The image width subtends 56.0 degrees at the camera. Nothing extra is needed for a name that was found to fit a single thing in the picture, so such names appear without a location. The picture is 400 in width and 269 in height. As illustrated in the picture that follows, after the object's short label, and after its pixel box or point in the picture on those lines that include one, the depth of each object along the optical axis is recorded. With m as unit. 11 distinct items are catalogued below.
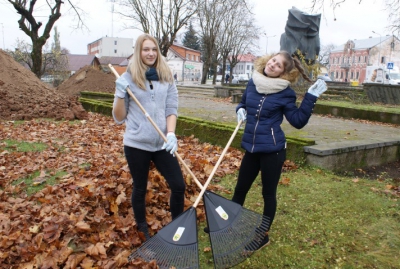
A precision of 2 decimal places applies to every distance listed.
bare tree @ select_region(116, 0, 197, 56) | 31.27
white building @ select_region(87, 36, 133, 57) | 97.38
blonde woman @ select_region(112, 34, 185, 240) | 3.00
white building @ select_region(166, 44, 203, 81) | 67.50
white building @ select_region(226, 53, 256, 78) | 106.75
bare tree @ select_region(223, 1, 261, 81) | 40.34
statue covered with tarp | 17.16
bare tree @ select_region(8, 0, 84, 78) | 18.78
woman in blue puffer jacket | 3.09
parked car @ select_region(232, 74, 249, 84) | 45.28
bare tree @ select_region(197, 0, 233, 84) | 35.94
